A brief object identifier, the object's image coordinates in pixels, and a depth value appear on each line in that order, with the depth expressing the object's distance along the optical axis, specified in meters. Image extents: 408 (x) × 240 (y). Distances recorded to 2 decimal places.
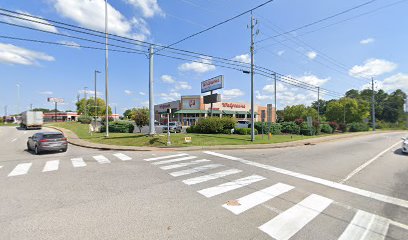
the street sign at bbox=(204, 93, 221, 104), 32.10
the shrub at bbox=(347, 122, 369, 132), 44.28
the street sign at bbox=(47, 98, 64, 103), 73.99
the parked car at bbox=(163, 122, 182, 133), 29.98
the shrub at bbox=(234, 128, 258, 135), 24.01
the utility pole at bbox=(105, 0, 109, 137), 20.13
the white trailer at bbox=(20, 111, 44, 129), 38.15
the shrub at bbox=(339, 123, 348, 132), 40.19
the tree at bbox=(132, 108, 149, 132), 27.17
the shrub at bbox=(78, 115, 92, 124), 54.49
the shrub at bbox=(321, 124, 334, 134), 34.44
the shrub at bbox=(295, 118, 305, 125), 32.28
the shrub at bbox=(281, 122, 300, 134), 29.97
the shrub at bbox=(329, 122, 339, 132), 37.11
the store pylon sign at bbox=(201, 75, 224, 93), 34.47
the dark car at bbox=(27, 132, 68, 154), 13.03
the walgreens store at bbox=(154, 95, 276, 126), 50.53
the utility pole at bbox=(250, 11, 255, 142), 18.51
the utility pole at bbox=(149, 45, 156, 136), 18.00
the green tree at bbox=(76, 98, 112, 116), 78.06
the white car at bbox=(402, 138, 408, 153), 13.57
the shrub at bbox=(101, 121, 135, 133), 28.28
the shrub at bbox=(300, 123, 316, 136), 29.59
